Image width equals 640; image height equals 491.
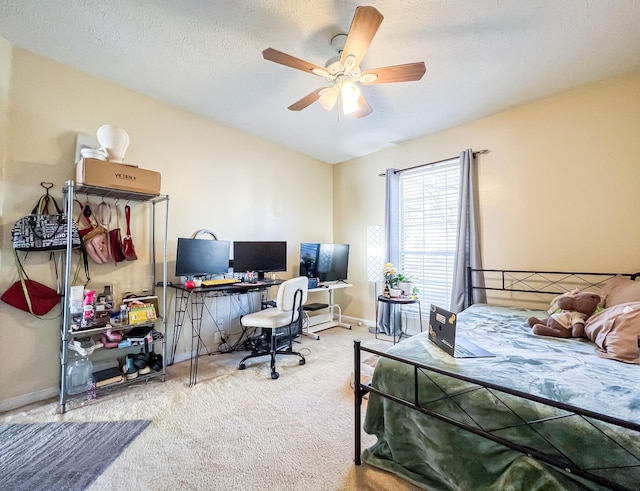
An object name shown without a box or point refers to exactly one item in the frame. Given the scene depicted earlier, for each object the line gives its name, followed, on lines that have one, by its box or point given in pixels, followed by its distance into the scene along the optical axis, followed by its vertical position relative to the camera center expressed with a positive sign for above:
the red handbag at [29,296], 2.06 -0.32
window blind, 3.60 +0.37
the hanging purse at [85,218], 2.39 +0.32
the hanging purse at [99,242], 2.37 +0.11
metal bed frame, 0.84 -0.68
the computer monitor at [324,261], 4.06 -0.11
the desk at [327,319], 3.95 -1.04
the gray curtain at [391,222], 3.99 +0.46
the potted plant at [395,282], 3.50 -0.38
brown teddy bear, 1.91 -0.47
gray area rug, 1.43 -1.18
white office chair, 2.69 -0.64
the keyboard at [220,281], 2.80 -0.30
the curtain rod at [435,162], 3.27 +1.22
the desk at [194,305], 2.78 -0.58
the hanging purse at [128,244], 2.56 +0.09
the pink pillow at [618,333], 1.47 -0.47
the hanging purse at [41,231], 2.02 +0.17
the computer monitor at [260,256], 3.28 -0.03
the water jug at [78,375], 2.20 -1.00
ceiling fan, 1.58 +1.29
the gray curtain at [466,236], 3.23 +0.20
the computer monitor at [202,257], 2.77 -0.03
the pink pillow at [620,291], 1.93 -0.29
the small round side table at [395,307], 3.31 -0.75
